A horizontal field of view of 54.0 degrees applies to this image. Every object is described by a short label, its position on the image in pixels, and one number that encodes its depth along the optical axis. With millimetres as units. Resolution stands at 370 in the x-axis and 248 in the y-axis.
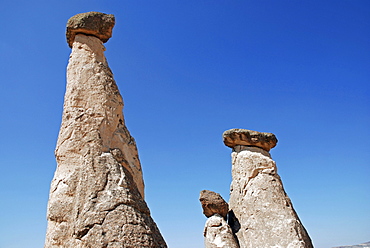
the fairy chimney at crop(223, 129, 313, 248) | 9648
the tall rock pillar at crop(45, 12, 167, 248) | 4918
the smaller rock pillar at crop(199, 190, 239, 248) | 9922
